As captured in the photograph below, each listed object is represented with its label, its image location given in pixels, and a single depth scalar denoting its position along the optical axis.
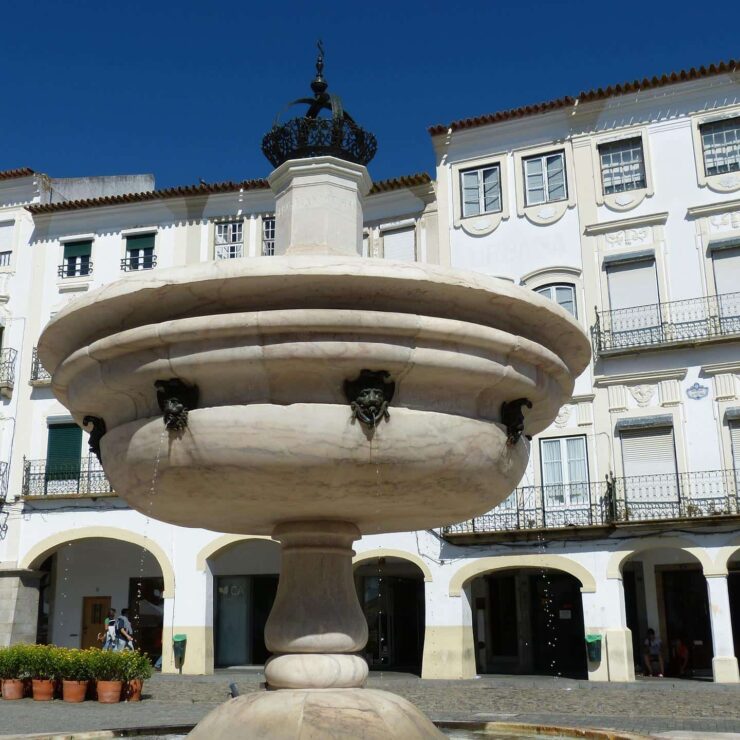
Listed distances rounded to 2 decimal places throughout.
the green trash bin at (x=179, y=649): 21.72
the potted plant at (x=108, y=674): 14.20
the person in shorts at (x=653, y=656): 20.31
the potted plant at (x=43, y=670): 14.52
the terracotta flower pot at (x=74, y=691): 14.27
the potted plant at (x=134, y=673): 14.49
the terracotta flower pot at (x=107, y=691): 14.18
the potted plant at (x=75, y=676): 14.28
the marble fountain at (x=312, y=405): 4.79
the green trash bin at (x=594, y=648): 19.19
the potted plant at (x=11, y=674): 14.79
